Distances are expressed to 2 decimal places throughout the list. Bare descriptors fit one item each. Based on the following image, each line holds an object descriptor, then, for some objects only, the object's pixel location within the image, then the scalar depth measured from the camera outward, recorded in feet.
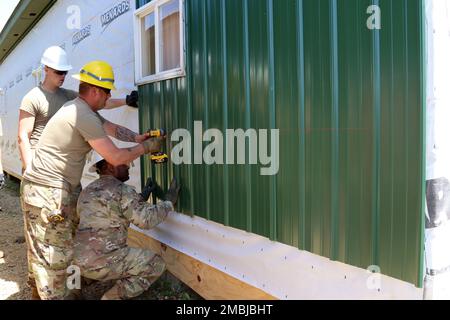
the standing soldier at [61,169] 10.23
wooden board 9.48
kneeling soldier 10.68
